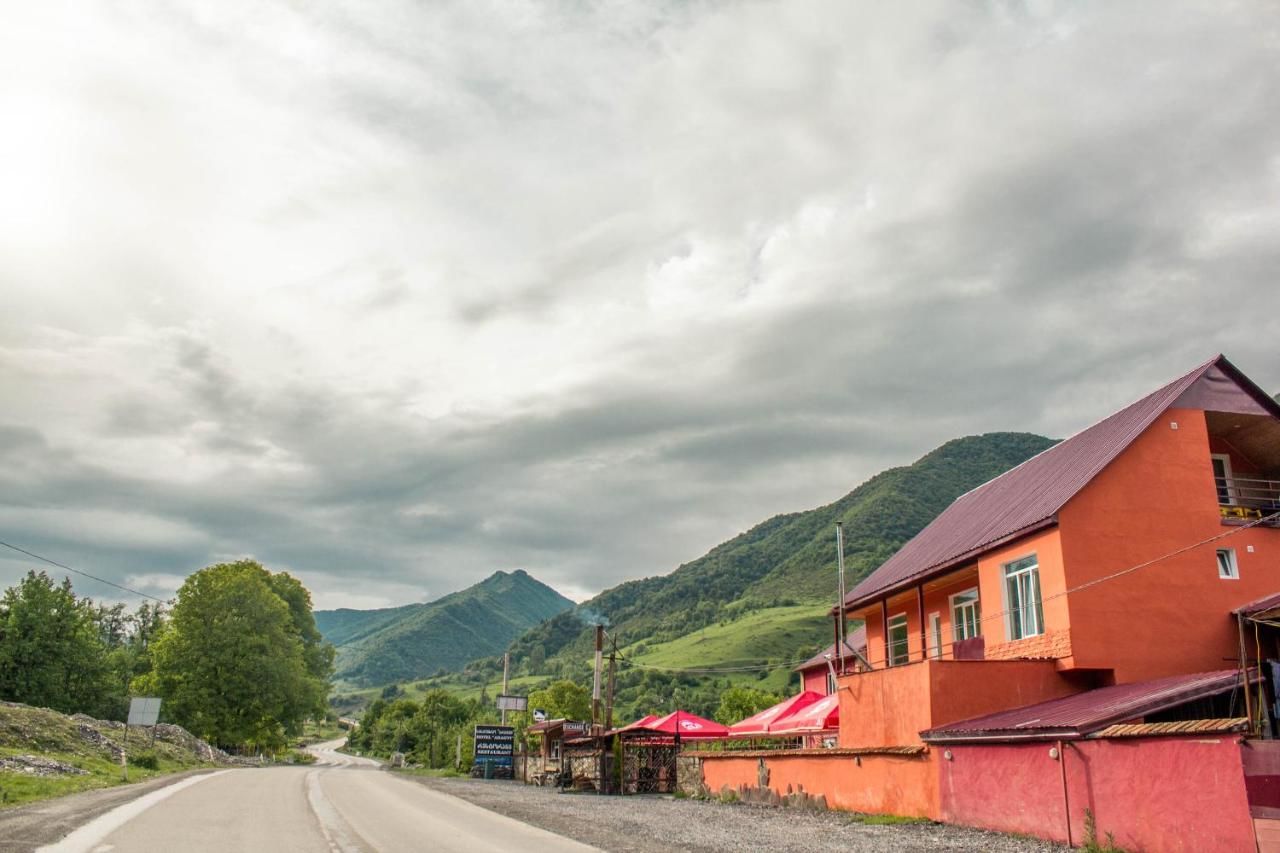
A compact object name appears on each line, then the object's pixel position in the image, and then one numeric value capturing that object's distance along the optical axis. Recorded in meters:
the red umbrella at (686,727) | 32.91
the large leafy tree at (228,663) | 55.69
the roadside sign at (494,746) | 47.88
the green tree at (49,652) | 60.47
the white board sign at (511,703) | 51.38
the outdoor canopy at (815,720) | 26.47
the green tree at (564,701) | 77.44
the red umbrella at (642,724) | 32.84
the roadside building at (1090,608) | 17.72
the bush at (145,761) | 37.16
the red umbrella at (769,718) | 29.36
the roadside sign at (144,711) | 36.41
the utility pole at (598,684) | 38.69
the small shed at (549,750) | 39.56
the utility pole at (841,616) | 26.02
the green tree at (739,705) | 65.56
